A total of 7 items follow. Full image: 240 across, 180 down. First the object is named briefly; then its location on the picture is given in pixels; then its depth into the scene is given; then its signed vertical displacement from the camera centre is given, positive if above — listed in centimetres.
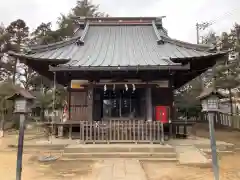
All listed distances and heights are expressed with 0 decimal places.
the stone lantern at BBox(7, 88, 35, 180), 547 +12
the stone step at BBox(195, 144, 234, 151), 969 -157
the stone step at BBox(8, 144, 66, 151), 959 -154
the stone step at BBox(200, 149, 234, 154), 920 -169
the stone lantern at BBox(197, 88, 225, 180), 533 +15
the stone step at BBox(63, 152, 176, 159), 793 -156
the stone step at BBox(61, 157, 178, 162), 770 -166
